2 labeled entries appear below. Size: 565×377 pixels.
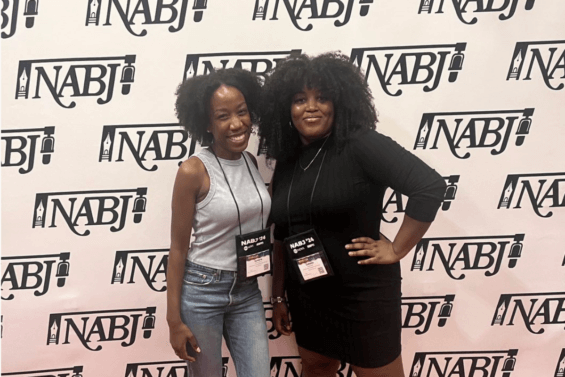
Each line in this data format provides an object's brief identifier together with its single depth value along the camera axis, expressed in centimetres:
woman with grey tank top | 126
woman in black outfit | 125
